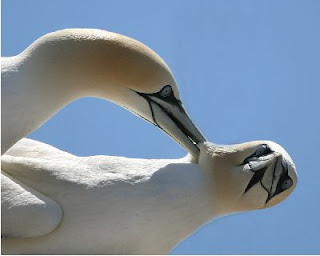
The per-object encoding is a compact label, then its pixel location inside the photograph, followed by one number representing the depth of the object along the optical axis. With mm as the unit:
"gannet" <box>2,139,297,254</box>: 7176
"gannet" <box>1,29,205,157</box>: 7547
